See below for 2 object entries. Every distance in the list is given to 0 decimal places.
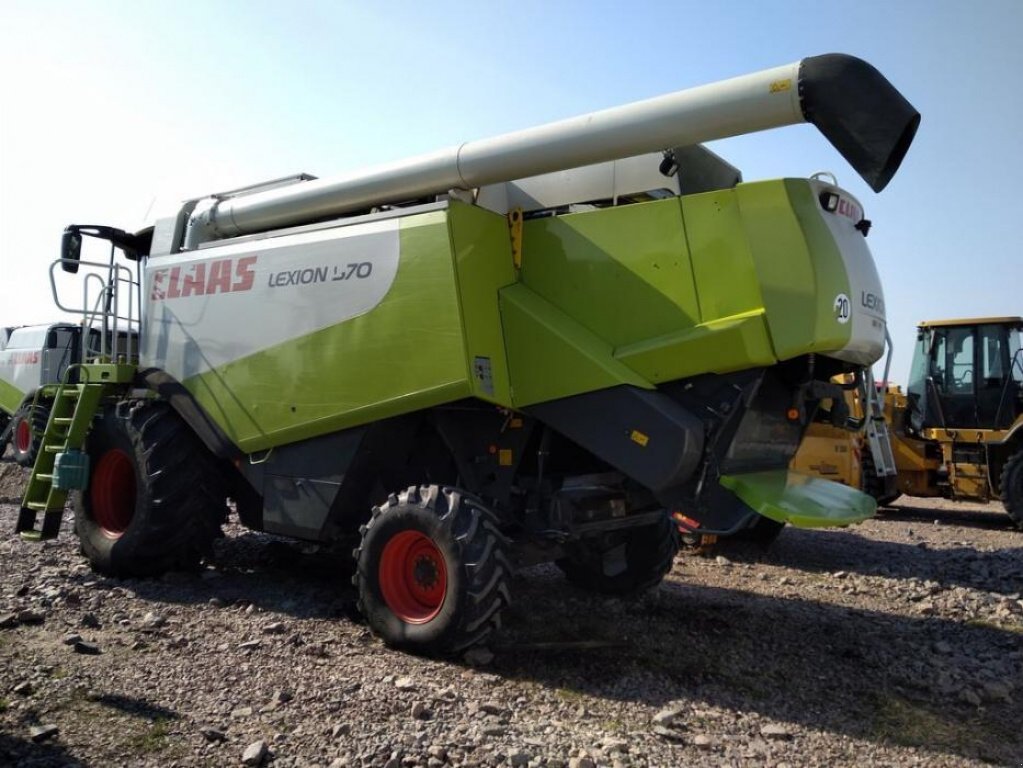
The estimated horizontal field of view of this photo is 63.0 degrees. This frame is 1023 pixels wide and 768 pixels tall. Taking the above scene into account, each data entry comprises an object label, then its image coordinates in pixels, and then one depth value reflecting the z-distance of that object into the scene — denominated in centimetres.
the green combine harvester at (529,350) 436
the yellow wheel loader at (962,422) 1132
